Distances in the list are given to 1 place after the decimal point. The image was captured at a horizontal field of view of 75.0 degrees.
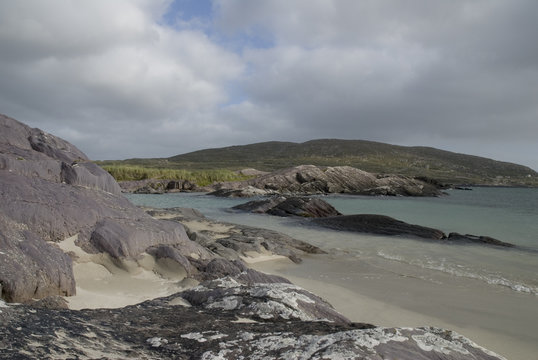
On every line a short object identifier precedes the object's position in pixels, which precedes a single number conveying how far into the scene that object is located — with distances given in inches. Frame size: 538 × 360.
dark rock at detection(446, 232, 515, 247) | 554.3
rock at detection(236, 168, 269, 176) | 2442.5
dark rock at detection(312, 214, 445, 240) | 607.8
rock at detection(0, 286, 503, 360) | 90.0
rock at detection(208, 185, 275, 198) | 1561.3
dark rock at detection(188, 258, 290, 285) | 227.7
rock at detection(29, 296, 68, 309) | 148.5
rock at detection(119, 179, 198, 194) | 1839.1
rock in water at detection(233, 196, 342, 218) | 861.8
